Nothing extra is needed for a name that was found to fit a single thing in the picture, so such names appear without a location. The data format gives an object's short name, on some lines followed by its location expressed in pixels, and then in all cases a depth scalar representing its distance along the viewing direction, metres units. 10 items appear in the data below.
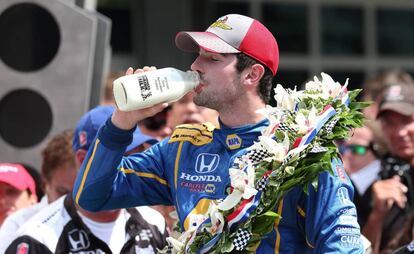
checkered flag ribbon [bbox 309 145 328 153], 8.43
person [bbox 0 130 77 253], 11.73
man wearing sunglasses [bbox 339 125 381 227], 13.31
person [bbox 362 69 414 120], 16.00
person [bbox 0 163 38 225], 11.73
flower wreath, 8.33
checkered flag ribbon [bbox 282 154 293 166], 8.42
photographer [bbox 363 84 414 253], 12.48
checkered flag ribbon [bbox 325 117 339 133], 8.63
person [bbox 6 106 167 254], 10.23
